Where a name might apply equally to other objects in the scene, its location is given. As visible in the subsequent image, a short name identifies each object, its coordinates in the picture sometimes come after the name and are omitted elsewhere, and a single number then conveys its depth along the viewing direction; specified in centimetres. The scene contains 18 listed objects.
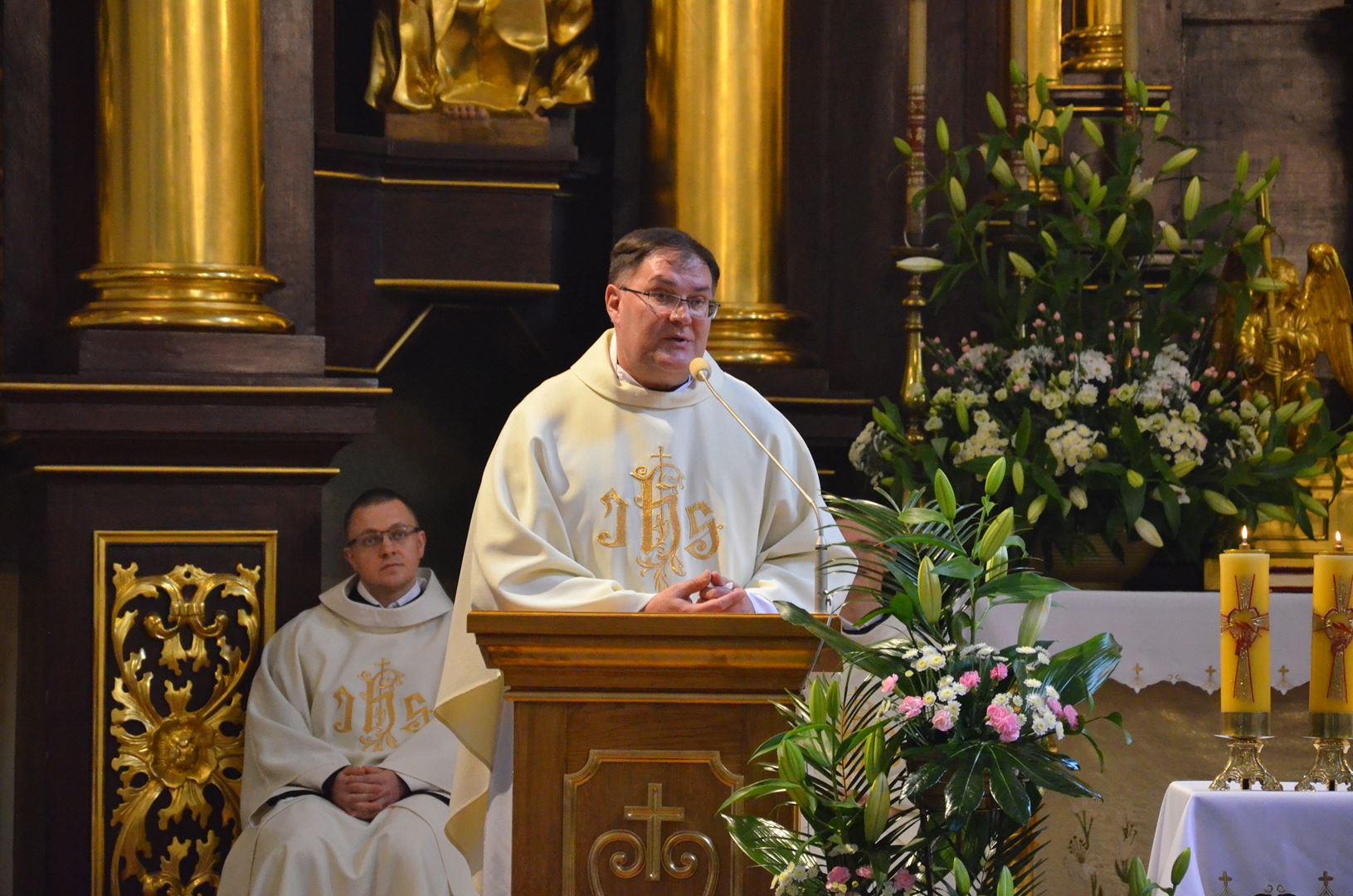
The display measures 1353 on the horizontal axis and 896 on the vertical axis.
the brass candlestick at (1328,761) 661
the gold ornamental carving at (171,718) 1102
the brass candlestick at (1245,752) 657
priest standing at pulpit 855
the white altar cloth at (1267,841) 636
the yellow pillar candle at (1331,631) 646
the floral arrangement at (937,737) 611
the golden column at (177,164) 1157
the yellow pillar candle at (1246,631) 651
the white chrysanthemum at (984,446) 1121
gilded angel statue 1202
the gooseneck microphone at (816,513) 738
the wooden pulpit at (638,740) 707
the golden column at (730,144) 1334
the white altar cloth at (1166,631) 1072
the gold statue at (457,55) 1346
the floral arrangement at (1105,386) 1122
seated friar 1052
